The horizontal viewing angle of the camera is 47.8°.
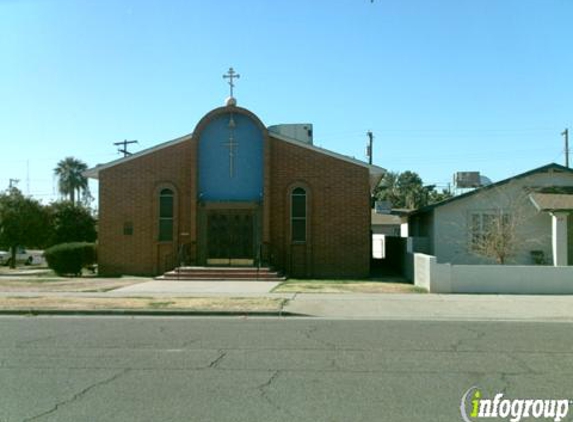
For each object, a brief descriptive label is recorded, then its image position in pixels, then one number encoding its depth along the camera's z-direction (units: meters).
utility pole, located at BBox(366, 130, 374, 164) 52.00
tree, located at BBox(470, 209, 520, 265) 22.72
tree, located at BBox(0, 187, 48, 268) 41.16
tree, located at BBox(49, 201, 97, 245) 40.78
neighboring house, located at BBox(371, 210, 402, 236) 51.38
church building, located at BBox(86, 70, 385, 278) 25.23
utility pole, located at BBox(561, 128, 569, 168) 54.72
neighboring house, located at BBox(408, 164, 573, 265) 24.06
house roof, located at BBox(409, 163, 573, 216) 25.66
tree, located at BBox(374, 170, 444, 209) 78.81
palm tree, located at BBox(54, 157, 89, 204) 84.25
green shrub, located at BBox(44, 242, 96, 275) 26.23
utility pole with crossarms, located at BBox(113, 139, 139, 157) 49.09
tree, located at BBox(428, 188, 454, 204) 80.01
